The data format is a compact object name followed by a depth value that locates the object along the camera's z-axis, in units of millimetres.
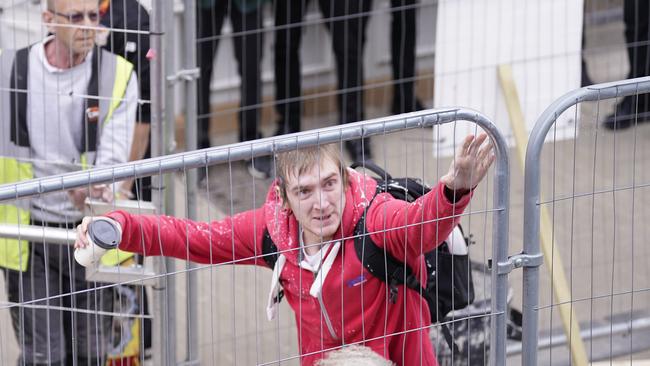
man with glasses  8258
